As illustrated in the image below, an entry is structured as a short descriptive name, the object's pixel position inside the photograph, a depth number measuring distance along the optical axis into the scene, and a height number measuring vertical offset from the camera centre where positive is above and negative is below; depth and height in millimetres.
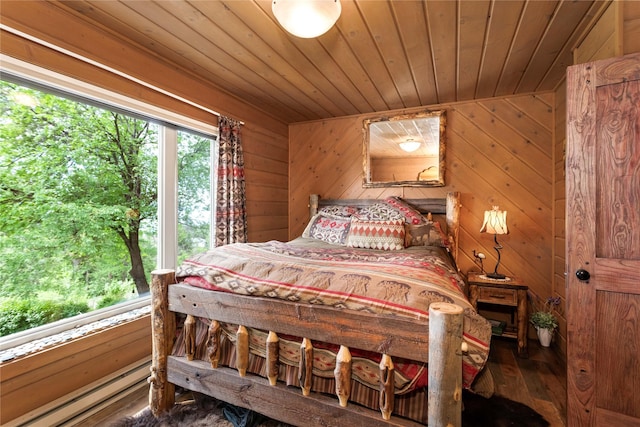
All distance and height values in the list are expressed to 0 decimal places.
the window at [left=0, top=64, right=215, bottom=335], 1533 +69
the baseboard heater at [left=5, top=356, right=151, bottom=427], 1469 -1143
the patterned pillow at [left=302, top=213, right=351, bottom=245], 2588 -182
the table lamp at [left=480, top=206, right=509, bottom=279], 2473 -119
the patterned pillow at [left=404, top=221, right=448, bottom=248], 2418 -231
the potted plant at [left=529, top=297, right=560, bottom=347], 2359 -994
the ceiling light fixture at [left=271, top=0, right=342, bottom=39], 1337 +1001
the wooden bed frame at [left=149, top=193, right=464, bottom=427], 943 -607
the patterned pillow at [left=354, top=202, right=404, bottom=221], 2692 -26
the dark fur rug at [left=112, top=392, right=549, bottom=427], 1440 -1140
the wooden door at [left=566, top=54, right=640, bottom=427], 1321 -179
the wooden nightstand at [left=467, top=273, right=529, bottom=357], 2305 -758
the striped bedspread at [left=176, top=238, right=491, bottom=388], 1069 -336
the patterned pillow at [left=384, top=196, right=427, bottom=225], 2652 +5
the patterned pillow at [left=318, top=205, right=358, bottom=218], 2992 -5
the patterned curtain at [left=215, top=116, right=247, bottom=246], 2645 +222
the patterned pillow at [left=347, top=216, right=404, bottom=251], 2287 -212
